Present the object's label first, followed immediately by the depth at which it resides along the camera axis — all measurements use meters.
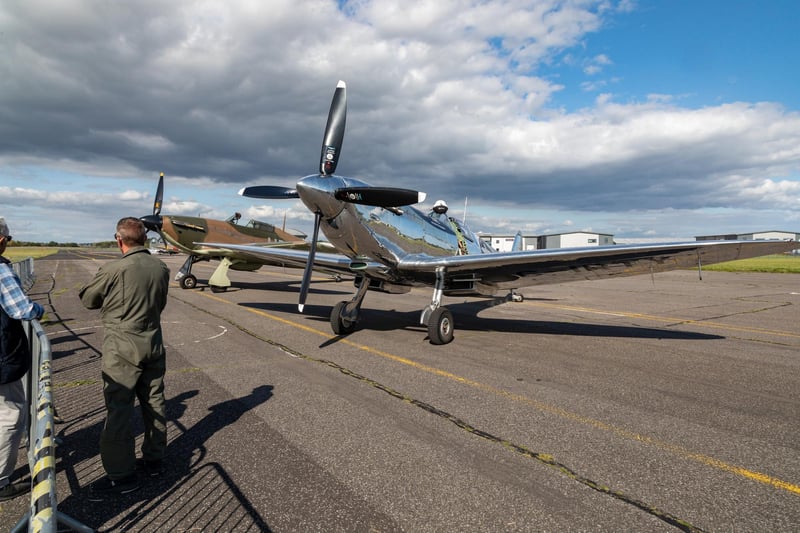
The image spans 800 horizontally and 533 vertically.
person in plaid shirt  2.90
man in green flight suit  3.09
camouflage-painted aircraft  18.74
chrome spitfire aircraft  7.53
